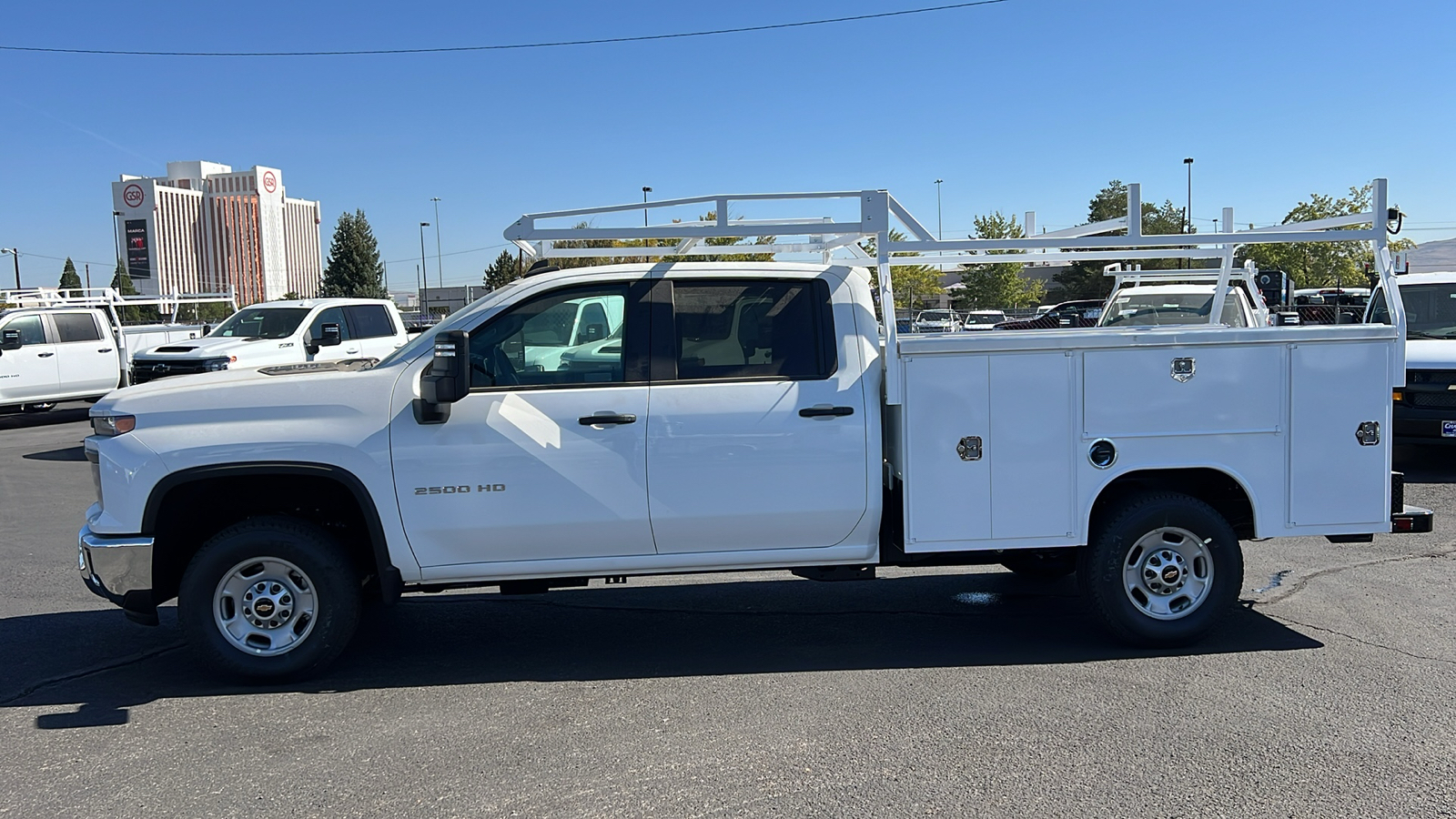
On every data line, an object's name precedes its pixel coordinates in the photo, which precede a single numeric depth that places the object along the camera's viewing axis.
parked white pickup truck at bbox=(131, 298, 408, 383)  14.66
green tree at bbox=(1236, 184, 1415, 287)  50.94
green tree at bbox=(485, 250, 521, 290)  56.85
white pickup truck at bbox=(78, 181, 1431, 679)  5.23
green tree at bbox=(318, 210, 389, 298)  82.12
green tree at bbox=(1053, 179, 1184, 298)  60.09
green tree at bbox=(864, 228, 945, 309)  49.06
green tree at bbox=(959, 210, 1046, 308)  57.00
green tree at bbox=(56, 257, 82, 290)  129.75
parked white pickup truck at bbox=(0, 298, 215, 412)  17.80
